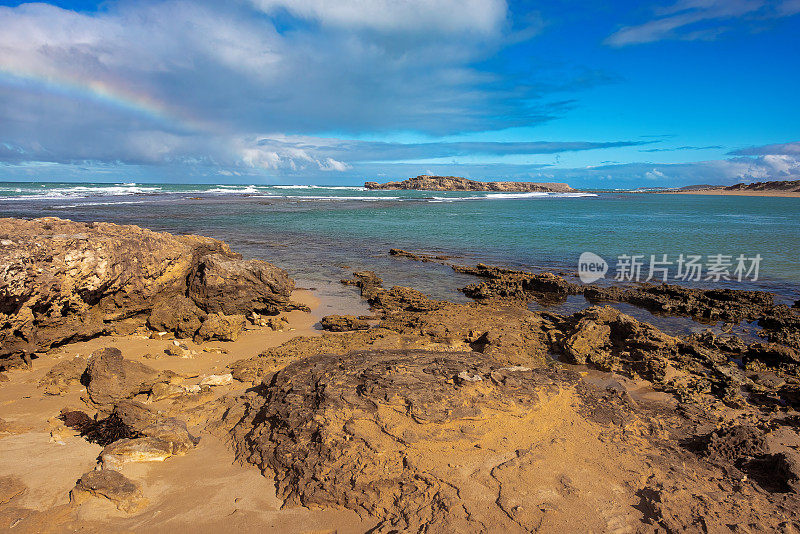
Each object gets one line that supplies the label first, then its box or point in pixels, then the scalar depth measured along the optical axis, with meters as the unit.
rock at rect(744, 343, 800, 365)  7.31
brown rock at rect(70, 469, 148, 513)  3.52
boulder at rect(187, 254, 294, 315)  8.43
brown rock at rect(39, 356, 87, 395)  5.41
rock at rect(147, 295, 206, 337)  7.54
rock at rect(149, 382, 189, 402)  5.35
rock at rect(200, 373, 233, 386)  5.78
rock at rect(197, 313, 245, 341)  7.43
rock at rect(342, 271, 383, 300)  11.10
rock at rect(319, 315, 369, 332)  8.54
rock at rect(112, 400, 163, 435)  4.51
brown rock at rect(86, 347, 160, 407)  5.24
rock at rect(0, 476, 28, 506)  3.52
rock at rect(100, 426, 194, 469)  3.99
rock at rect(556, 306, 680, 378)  7.05
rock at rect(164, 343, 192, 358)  6.76
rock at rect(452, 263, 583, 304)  11.24
